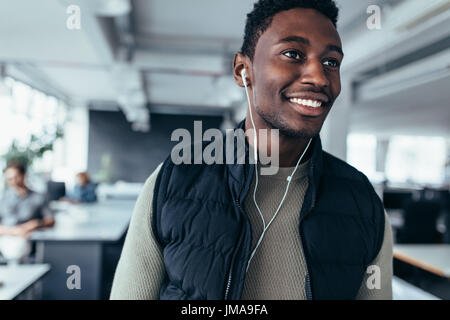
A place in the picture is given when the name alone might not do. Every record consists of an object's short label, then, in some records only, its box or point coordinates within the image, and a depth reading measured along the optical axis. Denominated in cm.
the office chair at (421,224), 378
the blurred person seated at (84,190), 392
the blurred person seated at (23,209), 274
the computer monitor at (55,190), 346
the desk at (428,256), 207
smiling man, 53
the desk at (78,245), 247
